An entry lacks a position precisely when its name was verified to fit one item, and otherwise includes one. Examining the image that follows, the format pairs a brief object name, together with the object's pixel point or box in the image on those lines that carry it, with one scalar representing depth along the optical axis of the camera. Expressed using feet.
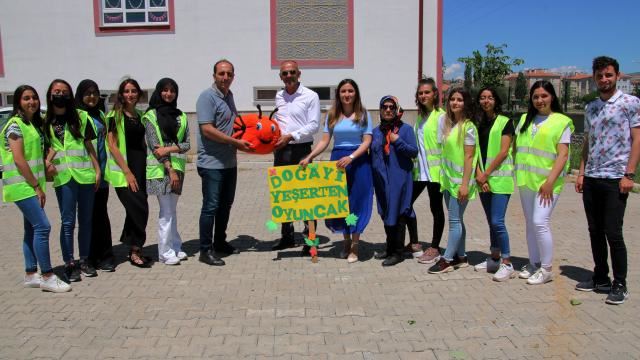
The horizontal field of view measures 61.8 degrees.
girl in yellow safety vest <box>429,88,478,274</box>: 16.92
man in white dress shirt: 19.30
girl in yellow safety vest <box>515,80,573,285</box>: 15.71
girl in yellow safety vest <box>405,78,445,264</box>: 18.44
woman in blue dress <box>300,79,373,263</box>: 18.57
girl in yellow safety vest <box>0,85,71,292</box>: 15.35
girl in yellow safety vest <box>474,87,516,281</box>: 16.81
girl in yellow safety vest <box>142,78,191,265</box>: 18.19
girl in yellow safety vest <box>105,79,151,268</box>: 18.02
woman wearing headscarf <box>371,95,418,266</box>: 18.38
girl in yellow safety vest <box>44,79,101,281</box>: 16.51
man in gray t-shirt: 18.61
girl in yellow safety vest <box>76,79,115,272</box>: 17.85
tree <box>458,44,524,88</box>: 109.40
